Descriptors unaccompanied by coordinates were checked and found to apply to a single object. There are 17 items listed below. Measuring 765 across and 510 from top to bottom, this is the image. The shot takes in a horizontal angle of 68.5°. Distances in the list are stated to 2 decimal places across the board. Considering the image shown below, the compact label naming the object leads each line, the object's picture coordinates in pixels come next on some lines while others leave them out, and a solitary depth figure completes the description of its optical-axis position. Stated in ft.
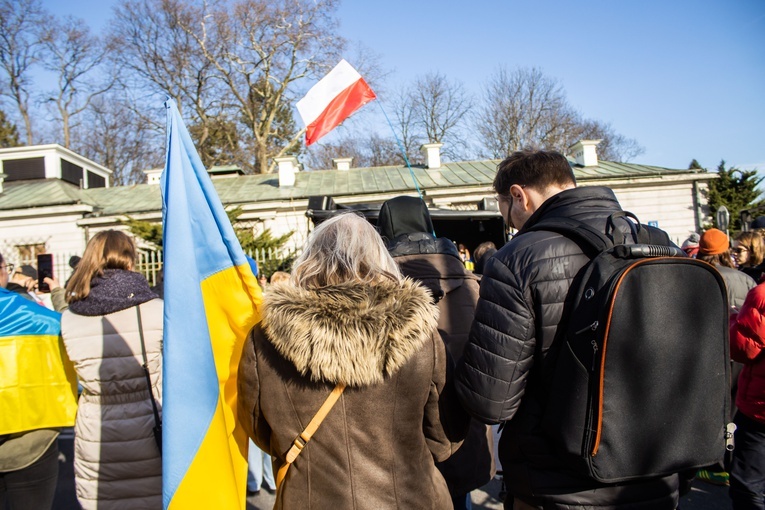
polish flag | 20.15
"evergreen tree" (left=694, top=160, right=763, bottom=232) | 88.53
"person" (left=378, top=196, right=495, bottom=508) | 8.95
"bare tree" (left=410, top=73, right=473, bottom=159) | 123.24
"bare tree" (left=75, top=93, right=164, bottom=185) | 120.98
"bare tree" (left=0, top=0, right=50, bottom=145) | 102.73
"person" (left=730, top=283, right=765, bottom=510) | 11.00
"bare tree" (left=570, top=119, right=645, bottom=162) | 143.74
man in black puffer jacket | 6.66
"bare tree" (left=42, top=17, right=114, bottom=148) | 107.76
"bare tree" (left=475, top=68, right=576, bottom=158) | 117.29
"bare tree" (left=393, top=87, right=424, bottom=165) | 124.77
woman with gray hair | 6.32
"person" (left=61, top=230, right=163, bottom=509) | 10.00
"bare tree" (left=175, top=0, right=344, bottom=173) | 100.63
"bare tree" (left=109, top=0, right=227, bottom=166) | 102.22
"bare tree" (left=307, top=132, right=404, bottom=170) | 130.62
